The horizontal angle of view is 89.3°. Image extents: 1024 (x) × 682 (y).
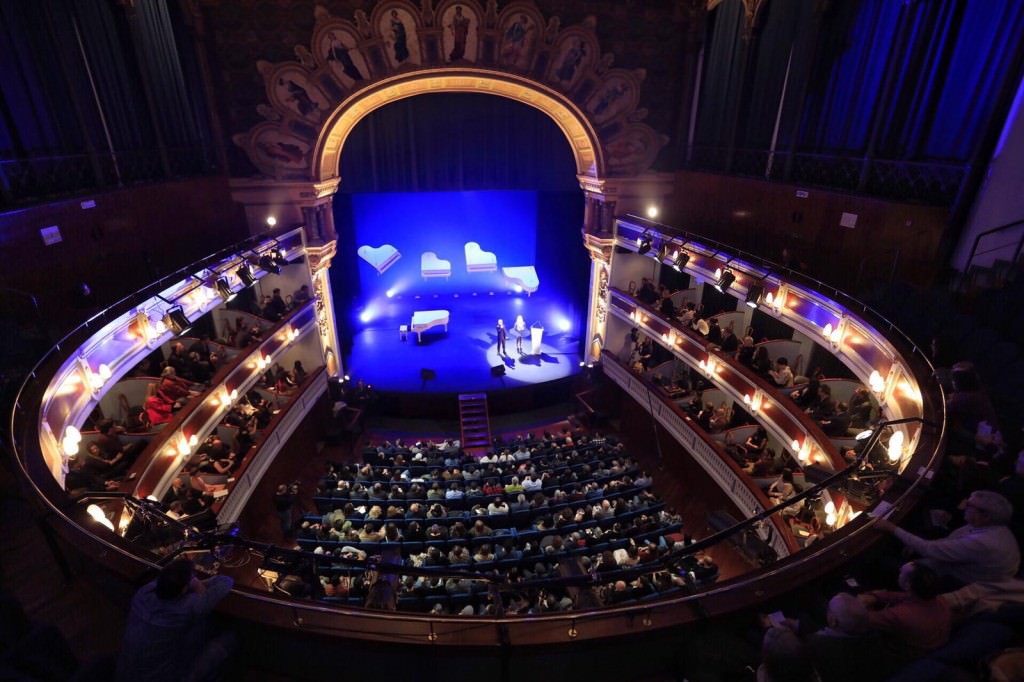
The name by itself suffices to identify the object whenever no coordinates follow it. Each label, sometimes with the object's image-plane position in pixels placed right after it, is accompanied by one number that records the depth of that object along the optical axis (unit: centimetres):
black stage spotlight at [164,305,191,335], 855
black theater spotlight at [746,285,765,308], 1020
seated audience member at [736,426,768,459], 1118
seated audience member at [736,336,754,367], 1148
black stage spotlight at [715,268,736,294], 1097
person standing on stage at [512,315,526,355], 1805
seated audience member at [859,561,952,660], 307
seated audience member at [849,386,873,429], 868
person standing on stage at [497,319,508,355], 1768
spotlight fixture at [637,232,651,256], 1397
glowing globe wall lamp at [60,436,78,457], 616
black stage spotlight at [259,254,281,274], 1159
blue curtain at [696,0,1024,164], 866
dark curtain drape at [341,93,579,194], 1619
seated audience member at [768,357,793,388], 1048
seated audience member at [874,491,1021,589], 330
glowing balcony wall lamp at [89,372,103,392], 717
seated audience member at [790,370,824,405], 956
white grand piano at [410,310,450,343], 1828
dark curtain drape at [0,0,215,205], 861
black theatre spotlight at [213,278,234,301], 1000
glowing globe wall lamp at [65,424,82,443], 628
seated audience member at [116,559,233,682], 293
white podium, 1785
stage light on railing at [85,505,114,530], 529
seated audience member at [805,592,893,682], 293
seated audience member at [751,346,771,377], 1095
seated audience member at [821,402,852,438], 873
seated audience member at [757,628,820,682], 273
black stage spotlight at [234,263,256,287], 1095
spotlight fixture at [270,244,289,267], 1245
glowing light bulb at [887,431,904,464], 569
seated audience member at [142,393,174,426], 893
